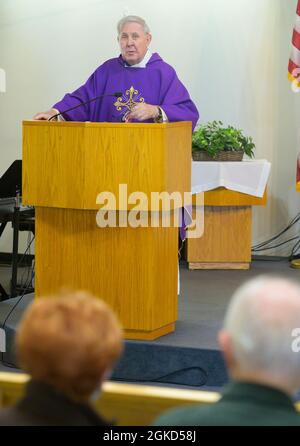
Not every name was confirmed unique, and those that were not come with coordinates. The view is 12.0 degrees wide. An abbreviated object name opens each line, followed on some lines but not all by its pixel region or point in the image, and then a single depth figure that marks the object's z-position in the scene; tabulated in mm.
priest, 8599
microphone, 7921
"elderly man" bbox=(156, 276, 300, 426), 2766
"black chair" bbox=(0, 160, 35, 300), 10751
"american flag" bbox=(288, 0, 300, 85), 12397
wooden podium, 7434
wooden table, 12385
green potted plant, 12147
